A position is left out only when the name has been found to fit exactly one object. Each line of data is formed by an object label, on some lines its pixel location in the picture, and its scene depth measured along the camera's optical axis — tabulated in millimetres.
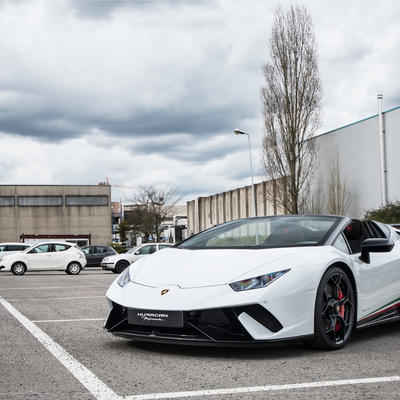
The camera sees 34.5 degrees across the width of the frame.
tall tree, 31906
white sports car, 4945
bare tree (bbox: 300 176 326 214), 33062
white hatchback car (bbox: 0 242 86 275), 27328
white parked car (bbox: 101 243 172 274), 28031
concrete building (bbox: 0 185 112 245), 77500
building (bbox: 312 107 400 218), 27031
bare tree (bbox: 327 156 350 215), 31250
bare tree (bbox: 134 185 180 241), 68500
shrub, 24734
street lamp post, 37656
